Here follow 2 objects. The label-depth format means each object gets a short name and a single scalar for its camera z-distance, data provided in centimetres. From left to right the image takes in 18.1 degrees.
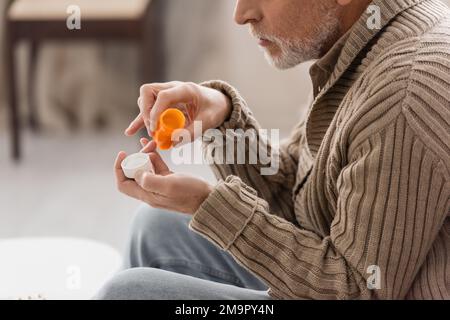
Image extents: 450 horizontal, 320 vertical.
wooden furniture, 308
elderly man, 157
